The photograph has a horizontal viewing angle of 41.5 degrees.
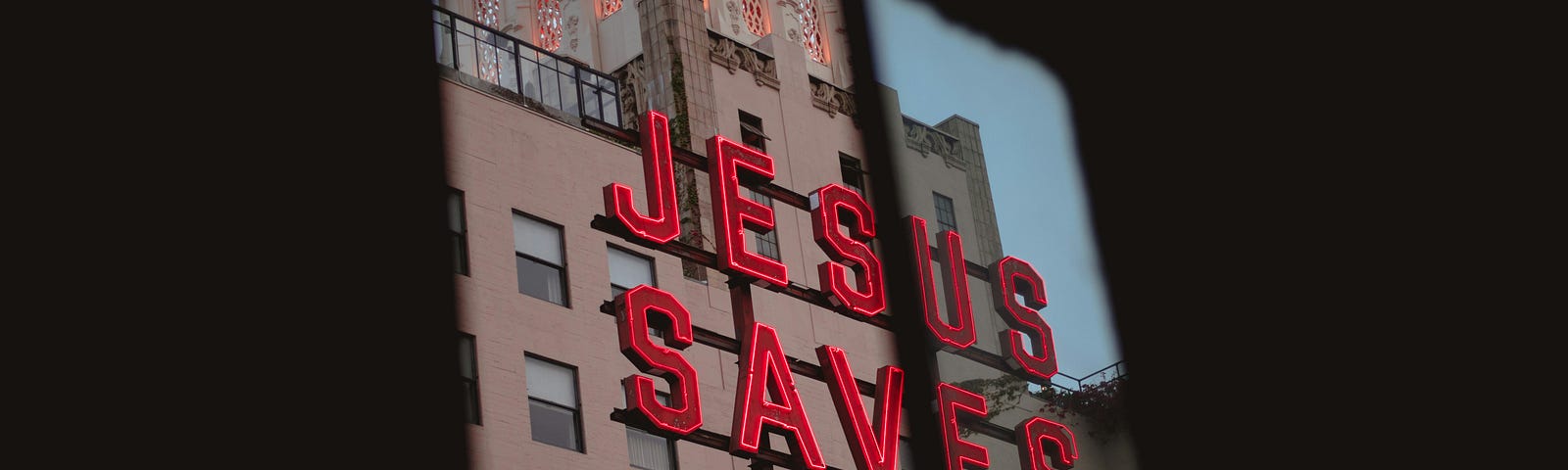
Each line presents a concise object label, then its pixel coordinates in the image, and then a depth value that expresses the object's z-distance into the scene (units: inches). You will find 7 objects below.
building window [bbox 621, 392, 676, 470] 1087.6
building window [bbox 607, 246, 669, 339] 1148.5
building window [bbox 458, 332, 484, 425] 1000.2
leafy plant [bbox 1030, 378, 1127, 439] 1338.6
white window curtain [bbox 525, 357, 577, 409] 1053.2
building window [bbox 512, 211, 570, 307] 1098.1
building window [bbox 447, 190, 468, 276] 1054.4
